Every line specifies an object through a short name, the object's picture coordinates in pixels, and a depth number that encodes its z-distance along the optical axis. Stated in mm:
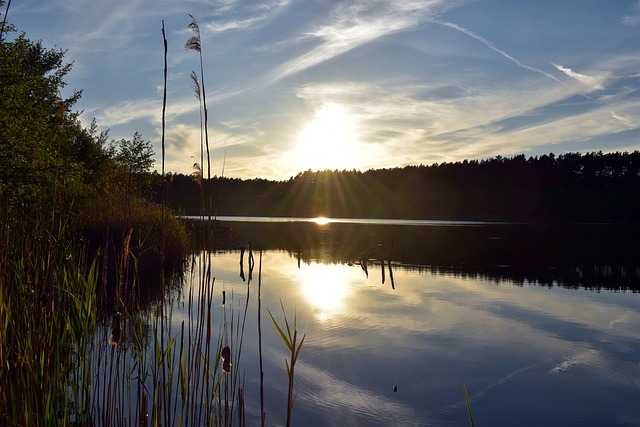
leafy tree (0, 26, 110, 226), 13961
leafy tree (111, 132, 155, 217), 38844
